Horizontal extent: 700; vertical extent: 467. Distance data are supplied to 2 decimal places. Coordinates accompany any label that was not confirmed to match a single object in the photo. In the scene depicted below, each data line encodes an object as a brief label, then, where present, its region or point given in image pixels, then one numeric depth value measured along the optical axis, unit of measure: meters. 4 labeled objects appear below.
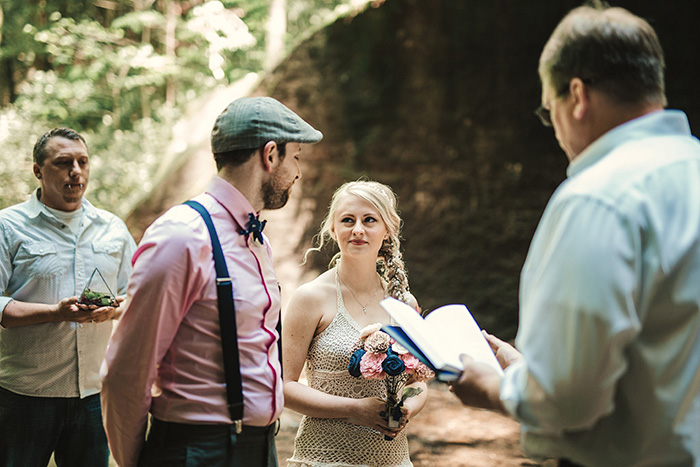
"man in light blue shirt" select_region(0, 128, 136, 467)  2.96
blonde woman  2.78
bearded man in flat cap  1.92
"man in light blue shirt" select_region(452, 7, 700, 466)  1.36
